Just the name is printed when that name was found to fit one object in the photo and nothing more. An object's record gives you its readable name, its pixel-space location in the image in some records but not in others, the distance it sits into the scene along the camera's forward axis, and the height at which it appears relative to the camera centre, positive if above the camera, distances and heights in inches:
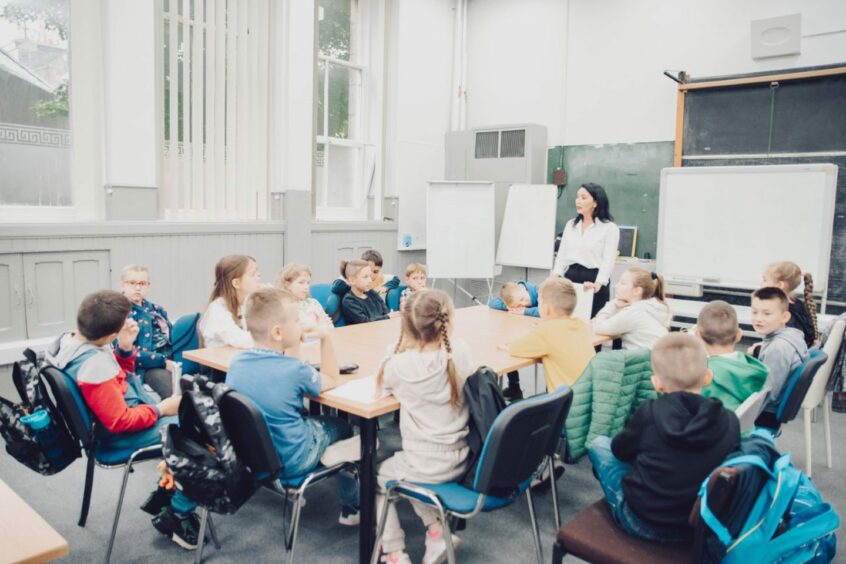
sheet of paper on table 85.0 -24.7
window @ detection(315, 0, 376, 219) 248.4 +36.5
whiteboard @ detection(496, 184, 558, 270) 249.6 -4.8
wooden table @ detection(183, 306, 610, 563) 85.6 -24.9
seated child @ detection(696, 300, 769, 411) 88.4 -20.7
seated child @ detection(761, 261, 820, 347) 131.6 -15.6
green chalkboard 237.8 +15.8
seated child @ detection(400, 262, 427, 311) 168.2 -16.9
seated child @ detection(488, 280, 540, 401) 159.2 -23.0
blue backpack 59.2 -28.6
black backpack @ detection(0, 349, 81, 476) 84.0 -30.3
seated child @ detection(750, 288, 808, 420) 108.9 -21.3
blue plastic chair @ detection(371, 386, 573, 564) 72.4 -29.7
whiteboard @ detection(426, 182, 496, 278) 256.4 -5.4
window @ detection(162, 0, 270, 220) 197.9 +32.3
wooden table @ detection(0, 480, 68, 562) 43.1 -23.5
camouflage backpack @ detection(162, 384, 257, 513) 77.8 -31.1
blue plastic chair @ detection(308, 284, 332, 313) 163.2 -21.4
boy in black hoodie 65.3 -24.0
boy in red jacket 86.3 -25.8
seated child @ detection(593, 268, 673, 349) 126.5 -19.1
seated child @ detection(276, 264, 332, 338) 134.0 -16.1
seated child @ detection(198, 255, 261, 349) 113.0 -16.7
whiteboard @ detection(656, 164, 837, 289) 190.1 -0.2
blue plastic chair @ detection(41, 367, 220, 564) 83.7 -30.4
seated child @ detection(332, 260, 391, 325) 147.0 -19.8
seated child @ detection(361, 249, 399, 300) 168.4 -17.0
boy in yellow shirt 107.2 -21.3
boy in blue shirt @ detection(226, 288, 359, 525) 82.5 -22.3
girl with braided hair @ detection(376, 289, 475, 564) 81.6 -22.7
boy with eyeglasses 124.8 -26.6
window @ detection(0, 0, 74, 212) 168.1 +26.1
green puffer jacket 91.2 -25.8
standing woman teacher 170.6 -7.9
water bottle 83.4 -30.9
